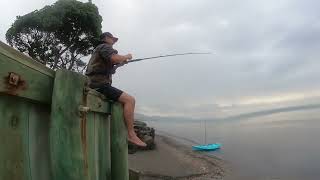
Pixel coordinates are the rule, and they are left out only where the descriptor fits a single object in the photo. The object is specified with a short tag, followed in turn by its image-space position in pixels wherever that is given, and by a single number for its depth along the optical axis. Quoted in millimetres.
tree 12021
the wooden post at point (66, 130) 1449
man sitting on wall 2564
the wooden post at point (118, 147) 2434
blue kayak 18224
